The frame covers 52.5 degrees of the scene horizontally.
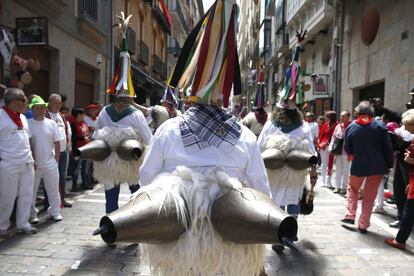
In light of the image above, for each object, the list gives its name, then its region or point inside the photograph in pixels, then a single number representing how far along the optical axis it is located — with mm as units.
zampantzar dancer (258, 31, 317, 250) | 4773
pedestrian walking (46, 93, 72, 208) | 6492
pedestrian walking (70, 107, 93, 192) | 8359
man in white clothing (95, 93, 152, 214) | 5109
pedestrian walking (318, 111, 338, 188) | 9555
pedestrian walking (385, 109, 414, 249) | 4977
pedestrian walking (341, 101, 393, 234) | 5641
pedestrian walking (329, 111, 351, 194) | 8300
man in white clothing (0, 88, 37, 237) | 5023
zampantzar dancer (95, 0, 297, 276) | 2006
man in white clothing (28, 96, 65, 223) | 5664
